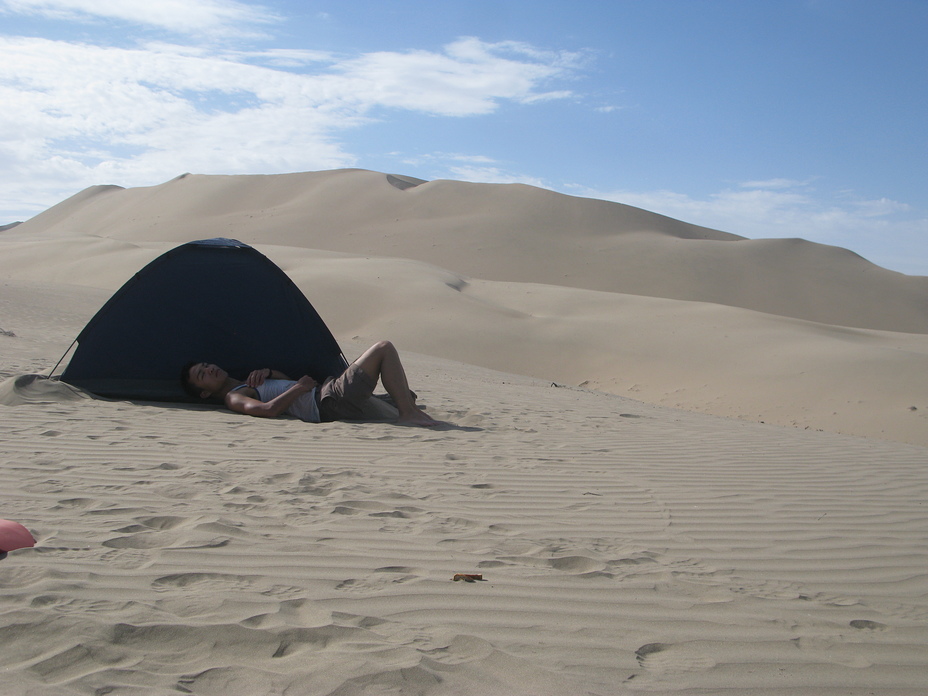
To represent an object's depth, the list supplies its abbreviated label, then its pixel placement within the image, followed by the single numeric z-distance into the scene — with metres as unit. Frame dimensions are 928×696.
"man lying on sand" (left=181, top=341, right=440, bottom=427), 6.33
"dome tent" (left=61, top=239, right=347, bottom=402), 6.89
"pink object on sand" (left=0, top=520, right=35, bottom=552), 2.86
